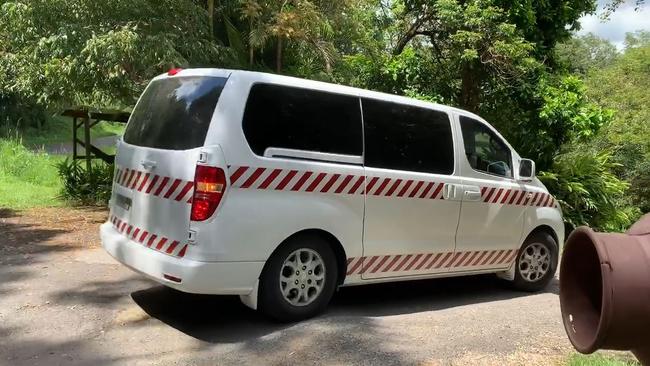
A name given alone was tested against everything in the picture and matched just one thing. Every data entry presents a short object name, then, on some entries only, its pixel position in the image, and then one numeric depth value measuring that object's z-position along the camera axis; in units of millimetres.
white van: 4457
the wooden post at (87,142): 12105
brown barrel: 1938
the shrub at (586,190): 10508
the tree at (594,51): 44969
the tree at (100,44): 8117
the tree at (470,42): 9328
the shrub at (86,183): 11547
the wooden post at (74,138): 12708
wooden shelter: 11203
